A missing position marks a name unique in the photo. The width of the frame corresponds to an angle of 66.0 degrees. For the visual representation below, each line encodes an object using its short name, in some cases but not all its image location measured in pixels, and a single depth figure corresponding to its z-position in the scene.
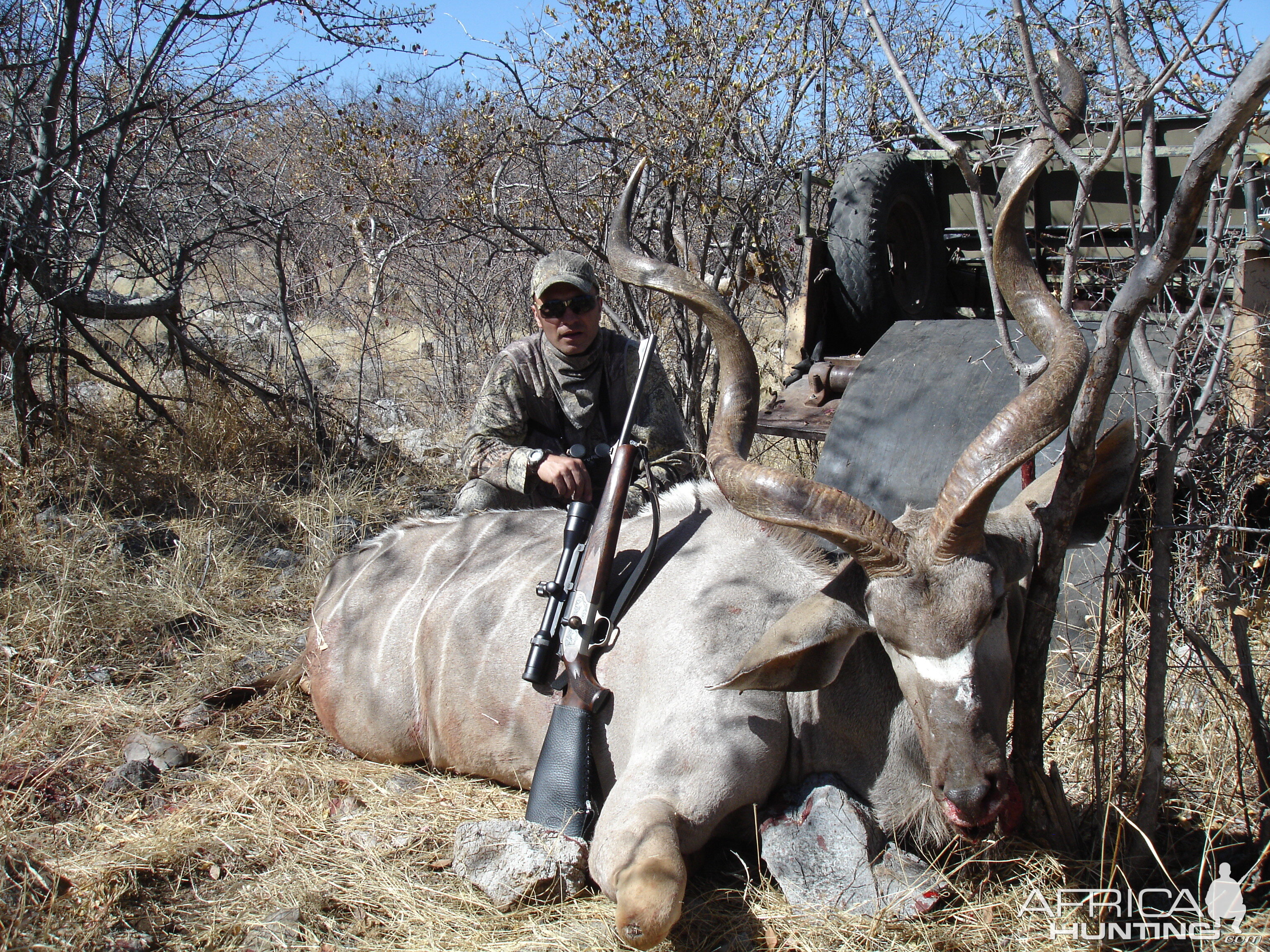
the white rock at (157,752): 3.47
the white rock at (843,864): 2.50
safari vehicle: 3.77
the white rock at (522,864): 2.70
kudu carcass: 2.33
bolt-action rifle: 2.87
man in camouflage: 4.30
